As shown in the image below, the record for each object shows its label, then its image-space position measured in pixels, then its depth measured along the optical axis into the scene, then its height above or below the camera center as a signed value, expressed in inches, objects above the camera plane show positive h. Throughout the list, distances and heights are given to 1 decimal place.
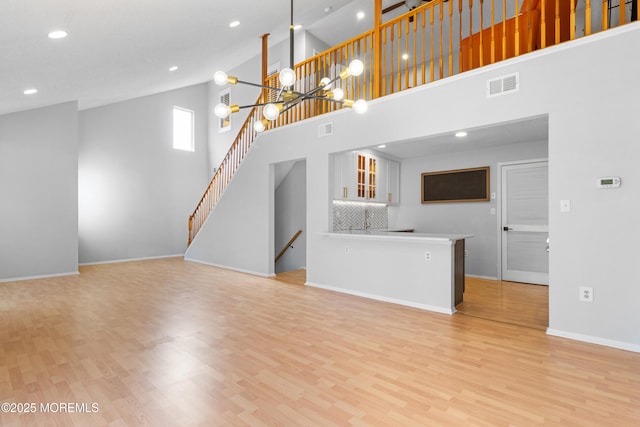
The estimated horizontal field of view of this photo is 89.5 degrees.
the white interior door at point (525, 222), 219.6 -8.7
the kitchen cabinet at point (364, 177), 222.2 +25.2
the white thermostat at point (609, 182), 117.0 +10.3
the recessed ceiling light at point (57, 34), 126.7 +70.5
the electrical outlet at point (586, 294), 122.6 -32.1
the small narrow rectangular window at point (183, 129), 395.9 +102.2
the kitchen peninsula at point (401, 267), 162.2 -31.6
